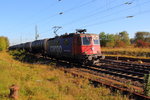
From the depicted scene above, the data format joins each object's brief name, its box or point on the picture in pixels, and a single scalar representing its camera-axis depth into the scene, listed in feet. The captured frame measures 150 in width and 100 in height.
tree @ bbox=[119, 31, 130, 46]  323.61
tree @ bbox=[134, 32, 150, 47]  256.73
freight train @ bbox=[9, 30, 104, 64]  50.34
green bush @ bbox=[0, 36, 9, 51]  169.41
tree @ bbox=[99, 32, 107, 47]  218.73
